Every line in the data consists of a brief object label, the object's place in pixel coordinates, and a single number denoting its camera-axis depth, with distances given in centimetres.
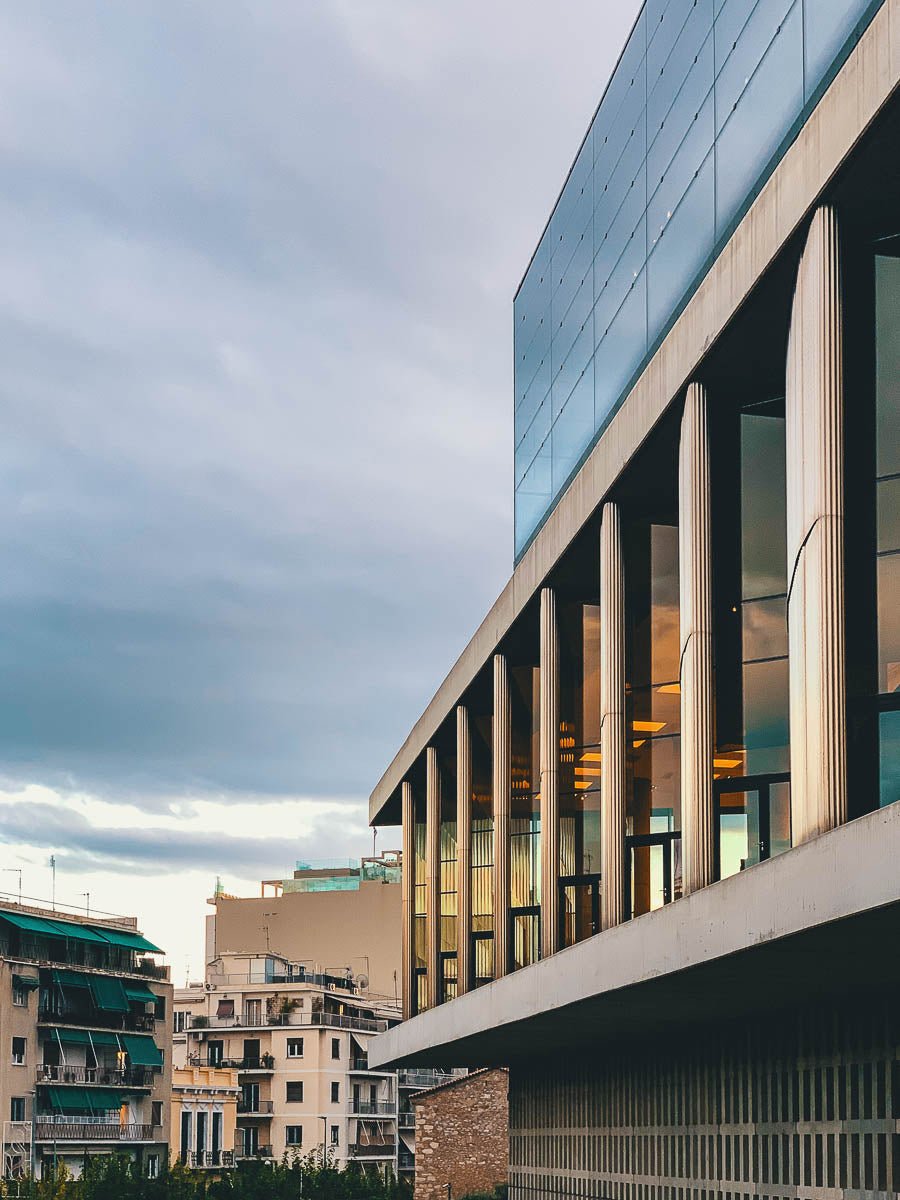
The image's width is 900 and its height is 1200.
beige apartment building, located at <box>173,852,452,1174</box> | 11144
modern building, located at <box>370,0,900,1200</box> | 1614
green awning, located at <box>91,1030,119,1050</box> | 9588
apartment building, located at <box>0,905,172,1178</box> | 8988
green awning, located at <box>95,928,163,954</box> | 9981
